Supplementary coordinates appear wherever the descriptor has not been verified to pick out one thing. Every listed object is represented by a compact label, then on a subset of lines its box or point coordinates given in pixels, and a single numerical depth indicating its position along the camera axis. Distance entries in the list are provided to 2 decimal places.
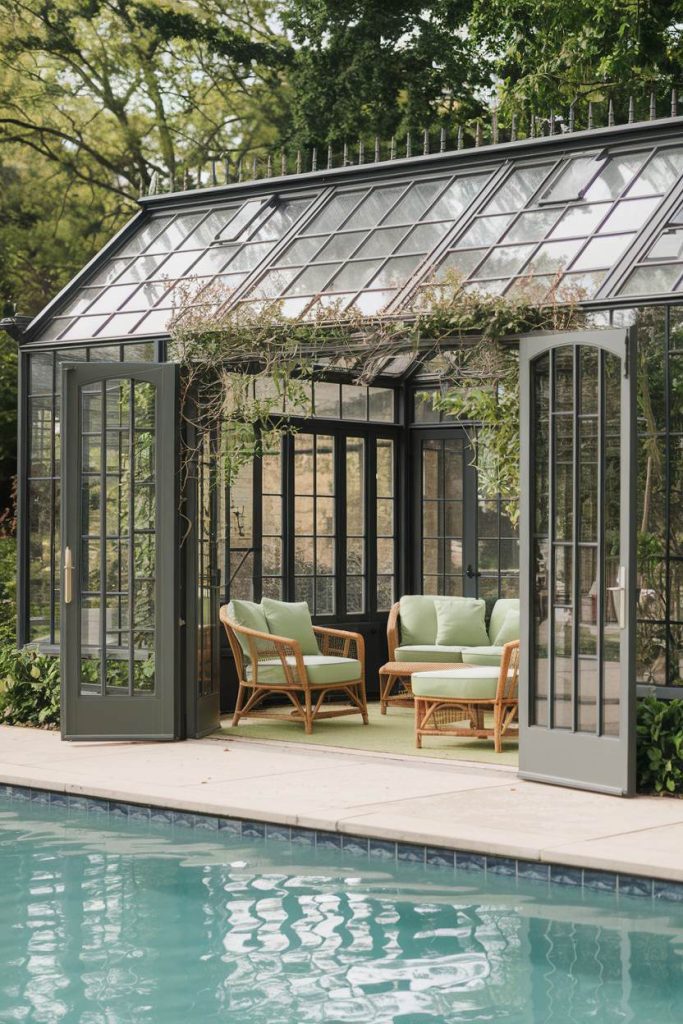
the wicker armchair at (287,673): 9.50
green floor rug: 8.64
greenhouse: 7.21
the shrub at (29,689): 9.70
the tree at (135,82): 22.61
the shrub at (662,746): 6.97
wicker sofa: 10.55
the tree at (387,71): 18.67
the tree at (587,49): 13.89
